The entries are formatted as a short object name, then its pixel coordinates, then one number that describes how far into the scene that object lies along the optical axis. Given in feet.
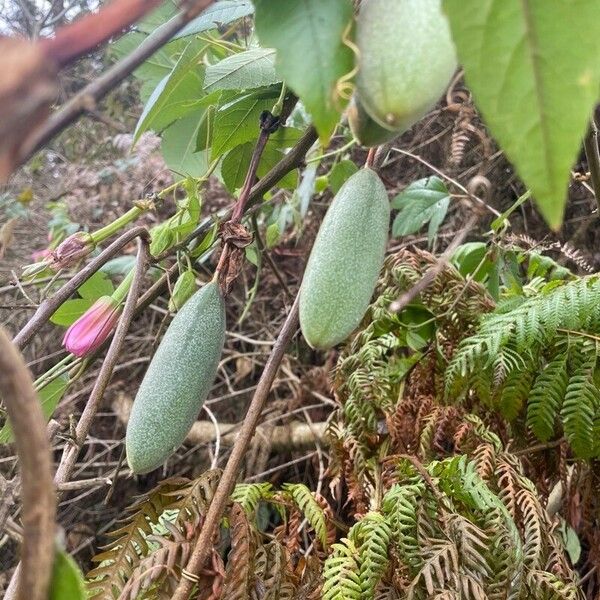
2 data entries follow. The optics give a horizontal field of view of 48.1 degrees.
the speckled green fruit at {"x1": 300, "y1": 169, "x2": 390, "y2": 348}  1.54
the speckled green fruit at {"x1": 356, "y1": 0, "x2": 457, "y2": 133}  1.11
